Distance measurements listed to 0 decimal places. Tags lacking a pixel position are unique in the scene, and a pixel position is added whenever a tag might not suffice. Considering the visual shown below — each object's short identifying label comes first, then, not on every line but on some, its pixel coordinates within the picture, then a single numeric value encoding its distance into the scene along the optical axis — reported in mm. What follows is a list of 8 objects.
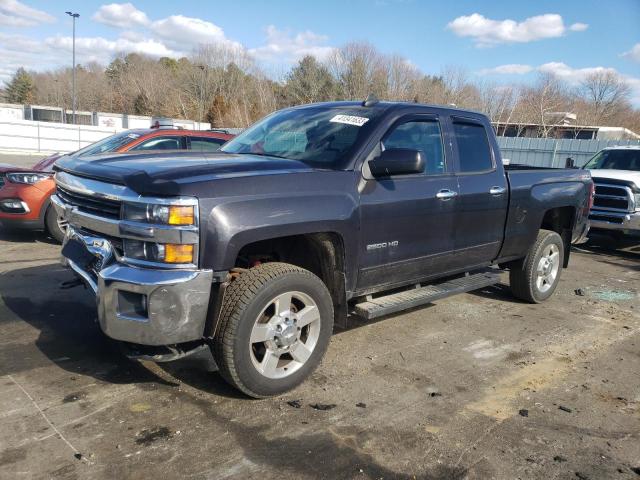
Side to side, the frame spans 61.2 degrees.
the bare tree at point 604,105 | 58438
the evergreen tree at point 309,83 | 45125
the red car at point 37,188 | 7355
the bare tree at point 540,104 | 44938
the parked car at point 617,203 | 9438
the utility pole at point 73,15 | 42406
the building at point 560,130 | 44781
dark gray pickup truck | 3094
